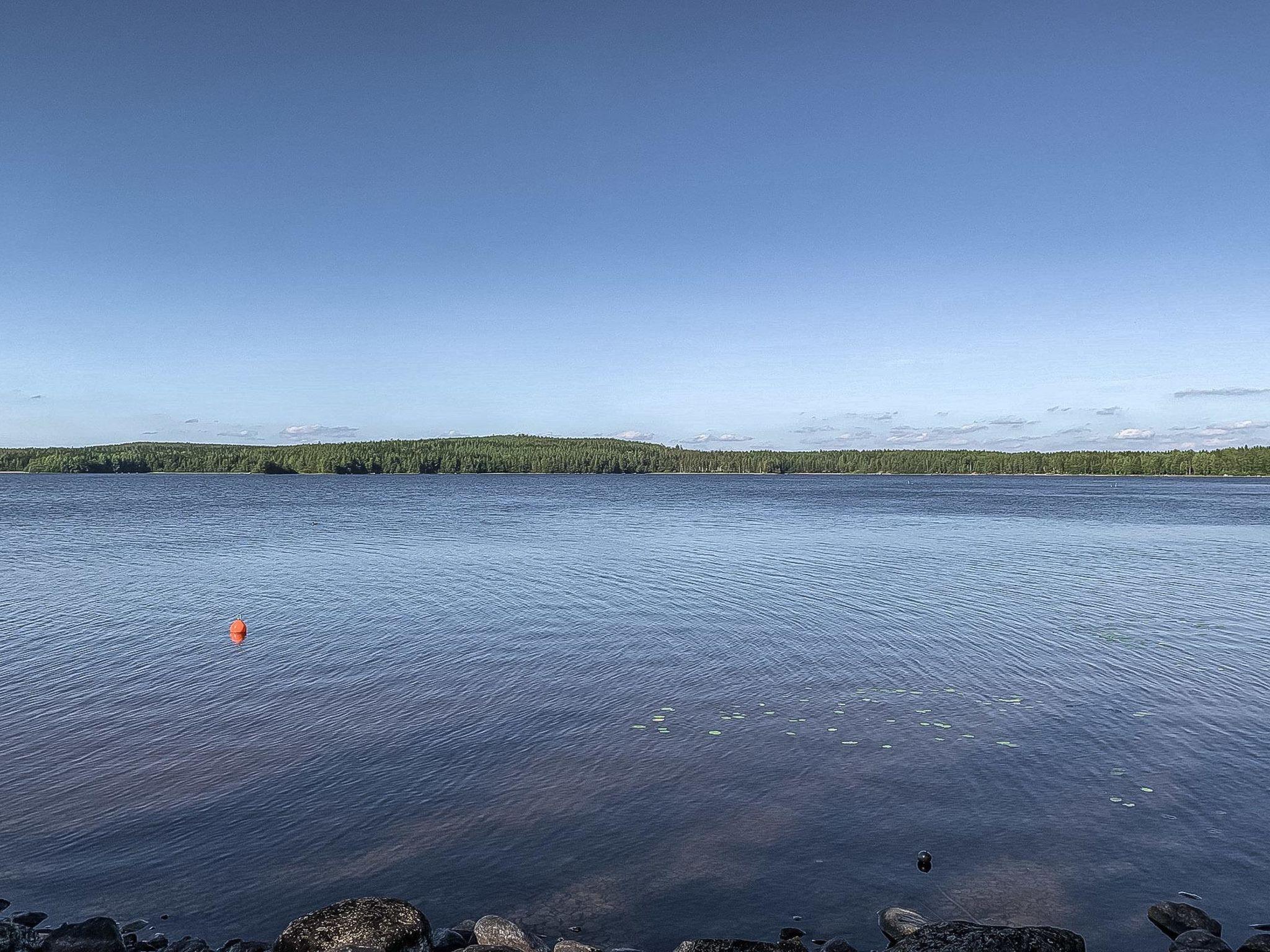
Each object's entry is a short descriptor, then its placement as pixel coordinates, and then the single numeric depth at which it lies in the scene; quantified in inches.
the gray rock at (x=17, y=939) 288.2
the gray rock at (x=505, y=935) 303.4
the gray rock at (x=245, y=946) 301.3
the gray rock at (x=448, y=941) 307.9
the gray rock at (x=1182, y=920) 319.9
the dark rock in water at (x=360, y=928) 292.2
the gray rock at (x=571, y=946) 298.7
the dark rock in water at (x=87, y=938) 293.6
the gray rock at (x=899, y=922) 316.5
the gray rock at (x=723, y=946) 295.1
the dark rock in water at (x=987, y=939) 286.7
